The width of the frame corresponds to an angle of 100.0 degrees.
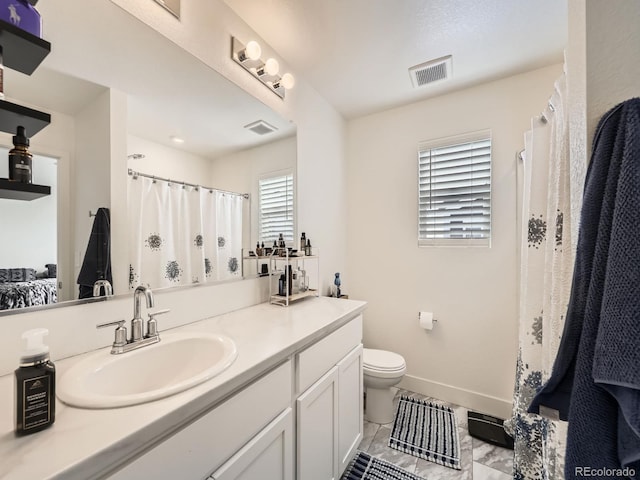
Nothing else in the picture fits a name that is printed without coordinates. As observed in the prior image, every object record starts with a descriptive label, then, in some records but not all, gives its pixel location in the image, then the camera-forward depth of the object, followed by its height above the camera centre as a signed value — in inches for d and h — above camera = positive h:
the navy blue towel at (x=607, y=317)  21.5 -6.9
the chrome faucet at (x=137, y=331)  35.9 -12.5
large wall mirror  32.6 +17.8
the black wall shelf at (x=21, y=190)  27.9 +5.7
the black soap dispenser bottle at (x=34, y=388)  20.5 -11.5
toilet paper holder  85.7 -26.1
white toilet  72.8 -39.2
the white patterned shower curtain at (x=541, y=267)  39.2 -5.2
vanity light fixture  57.7 +39.9
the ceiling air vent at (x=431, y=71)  71.9 +47.2
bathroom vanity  20.0 -18.3
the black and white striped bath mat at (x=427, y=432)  64.8 -51.8
